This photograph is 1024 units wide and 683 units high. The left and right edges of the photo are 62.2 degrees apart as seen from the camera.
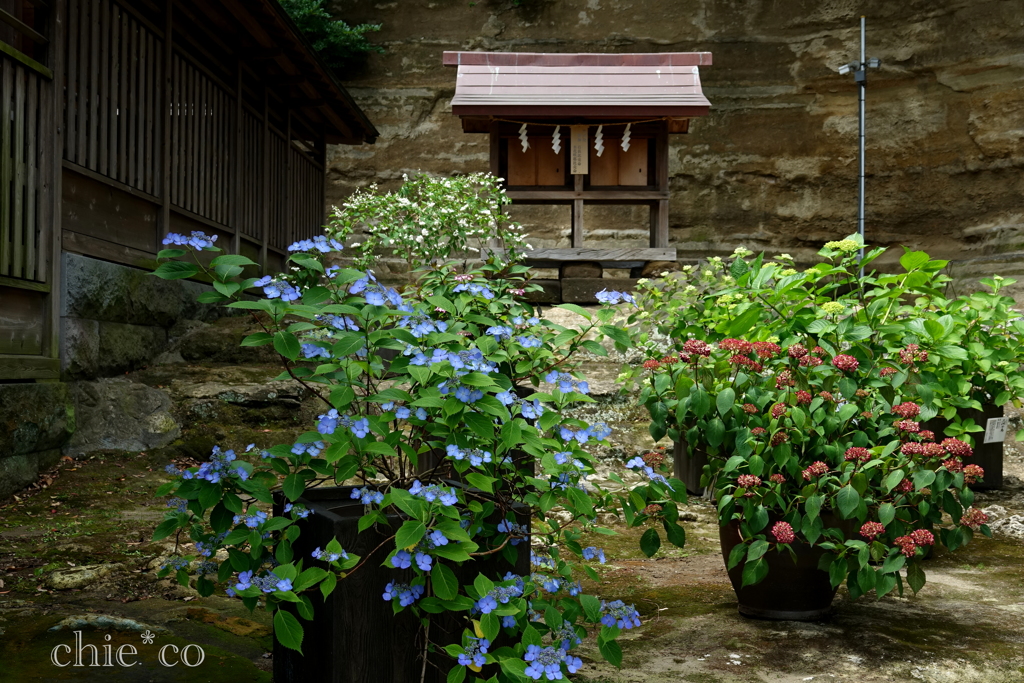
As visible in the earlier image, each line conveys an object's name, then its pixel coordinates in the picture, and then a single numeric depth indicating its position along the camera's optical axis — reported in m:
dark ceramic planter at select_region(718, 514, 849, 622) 2.96
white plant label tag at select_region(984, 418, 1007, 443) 4.69
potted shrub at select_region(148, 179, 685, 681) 1.73
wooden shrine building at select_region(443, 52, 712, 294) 9.11
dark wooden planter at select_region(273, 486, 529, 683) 1.90
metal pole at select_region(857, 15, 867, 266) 12.12
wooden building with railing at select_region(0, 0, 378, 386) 4.85
